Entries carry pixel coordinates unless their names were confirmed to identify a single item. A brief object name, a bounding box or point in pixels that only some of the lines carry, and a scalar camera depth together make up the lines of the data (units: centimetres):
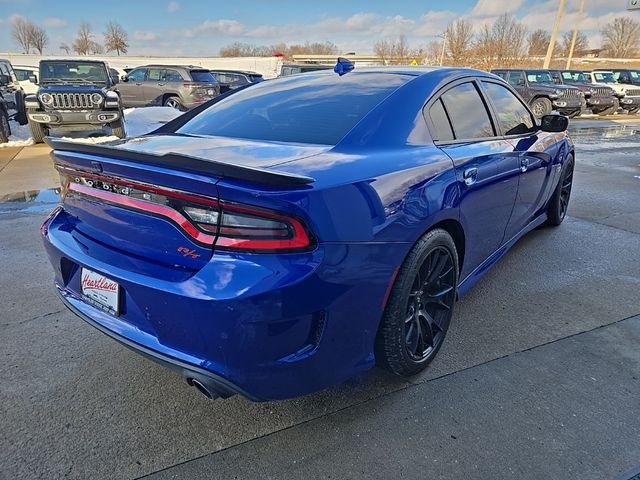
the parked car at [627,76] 2216
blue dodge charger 168
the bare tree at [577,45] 6328
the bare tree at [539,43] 5925
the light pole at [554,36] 2840
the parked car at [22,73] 2132
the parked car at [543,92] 1748
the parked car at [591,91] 1941
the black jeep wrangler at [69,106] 1000
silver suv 1509
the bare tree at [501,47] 4456
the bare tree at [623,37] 6712
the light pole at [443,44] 5018
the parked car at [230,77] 1898
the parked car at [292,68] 1917
